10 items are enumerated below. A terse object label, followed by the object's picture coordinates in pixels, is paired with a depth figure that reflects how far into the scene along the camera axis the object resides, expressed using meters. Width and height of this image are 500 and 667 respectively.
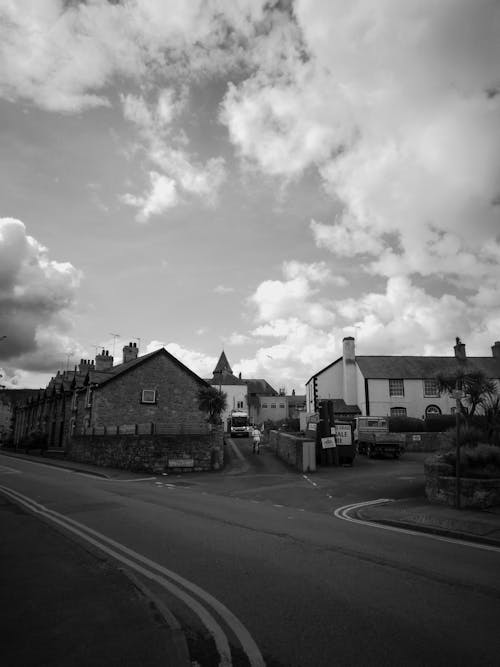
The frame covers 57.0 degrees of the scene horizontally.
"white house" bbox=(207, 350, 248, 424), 92.00
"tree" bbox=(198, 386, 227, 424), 38.69
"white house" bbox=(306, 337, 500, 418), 47.94
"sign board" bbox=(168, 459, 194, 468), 25.55
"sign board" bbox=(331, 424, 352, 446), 26.49
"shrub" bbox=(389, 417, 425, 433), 38.91
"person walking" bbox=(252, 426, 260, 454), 32.31
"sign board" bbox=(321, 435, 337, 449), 26.02
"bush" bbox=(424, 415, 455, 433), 38.62
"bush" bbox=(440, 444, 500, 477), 12.61
